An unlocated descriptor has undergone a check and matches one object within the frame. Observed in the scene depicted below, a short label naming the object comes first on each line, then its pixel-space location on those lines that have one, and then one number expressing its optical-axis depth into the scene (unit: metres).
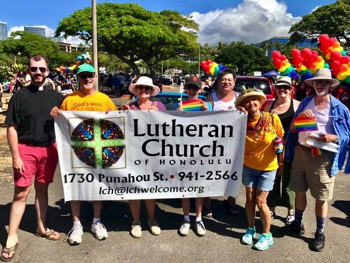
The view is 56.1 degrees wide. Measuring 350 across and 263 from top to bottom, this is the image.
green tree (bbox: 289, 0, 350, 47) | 30.95
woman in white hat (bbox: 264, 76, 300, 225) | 3.72
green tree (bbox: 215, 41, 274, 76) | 49.03
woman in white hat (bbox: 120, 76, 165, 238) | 3.58
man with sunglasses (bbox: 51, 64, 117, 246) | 3.41
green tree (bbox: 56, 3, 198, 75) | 20.80
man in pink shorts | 3.15
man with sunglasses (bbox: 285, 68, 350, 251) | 3.30
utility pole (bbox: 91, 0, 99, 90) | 11.18
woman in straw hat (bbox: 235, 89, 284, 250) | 3.36
